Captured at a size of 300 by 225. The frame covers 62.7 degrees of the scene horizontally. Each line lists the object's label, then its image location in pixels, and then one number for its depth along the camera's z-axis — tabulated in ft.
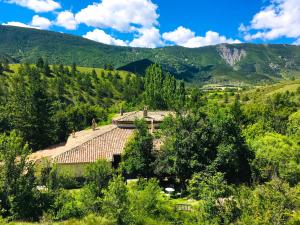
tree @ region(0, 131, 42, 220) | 55.01
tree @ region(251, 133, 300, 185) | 79.22
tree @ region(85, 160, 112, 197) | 60.99
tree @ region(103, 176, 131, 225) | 51.99
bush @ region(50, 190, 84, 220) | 55.27
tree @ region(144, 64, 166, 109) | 214.69
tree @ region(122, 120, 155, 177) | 84.51
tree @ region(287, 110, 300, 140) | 129.09
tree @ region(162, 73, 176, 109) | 212.51
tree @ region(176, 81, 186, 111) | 217.26
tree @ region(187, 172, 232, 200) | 53.71
